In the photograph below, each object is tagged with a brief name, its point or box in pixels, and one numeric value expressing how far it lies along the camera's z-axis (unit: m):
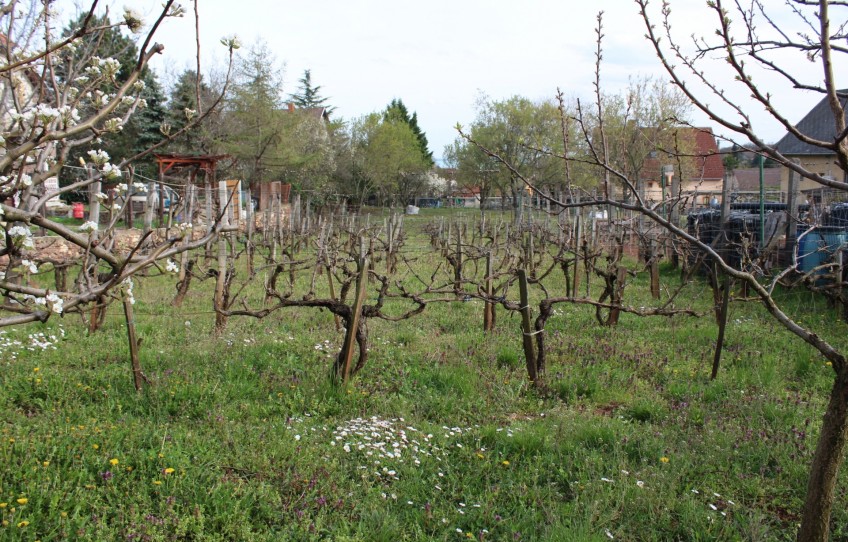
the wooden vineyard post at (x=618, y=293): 7.75
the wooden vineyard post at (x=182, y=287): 9.38
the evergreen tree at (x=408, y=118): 58.88
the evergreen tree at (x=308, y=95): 57.36
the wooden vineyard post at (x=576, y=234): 8.83
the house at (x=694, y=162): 28.03
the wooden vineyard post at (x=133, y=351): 4.94
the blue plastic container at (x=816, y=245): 9.53
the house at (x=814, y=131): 22.48
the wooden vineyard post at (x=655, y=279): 10.68
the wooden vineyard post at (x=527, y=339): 5.42
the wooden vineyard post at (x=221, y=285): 7.48
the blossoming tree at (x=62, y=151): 2.03
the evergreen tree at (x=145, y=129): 27.94
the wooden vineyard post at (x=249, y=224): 11.92
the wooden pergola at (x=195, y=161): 19.28
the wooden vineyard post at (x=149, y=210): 7.70
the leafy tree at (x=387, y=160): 43.22
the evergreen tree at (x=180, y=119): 29.66
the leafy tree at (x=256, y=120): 31.30
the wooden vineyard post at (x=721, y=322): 5.68
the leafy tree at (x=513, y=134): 37.19
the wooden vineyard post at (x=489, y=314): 7.52
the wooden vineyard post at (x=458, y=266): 9.61
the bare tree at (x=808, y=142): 2.33
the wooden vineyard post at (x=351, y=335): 5.11
